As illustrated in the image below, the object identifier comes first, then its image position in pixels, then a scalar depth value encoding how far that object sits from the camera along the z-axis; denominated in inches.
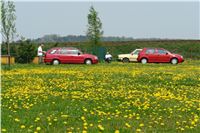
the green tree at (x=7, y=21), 1720.0
